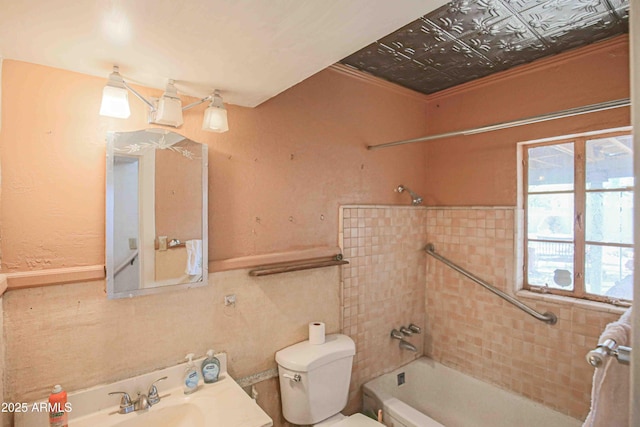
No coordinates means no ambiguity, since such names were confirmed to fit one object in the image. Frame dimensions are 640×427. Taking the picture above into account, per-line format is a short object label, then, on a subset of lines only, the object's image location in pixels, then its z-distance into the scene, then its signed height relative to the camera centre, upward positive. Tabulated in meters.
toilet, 1.69 -0.96
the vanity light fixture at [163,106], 1.20 +0.44
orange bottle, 1.15 -0.73
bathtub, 1.93 -1.31
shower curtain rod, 1.22 +0.42
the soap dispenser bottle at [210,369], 1.52 -0.77
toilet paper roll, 1.86 -0.73
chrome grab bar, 1.98 -0.57
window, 1.82 -0.04
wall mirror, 1.33 -0.01
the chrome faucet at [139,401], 1.32 -0.81
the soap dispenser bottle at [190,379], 1.46 -0.78
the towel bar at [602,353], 0.81 -0.37
